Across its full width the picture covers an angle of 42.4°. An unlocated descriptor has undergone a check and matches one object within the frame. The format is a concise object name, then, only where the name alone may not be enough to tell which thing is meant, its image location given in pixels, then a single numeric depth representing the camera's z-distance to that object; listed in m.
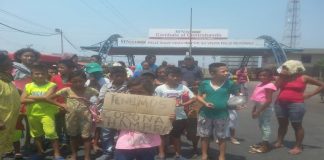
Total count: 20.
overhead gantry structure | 44.09
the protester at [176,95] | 6.33
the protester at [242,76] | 16.20
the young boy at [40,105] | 6.04
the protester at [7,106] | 4.37
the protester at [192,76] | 7.15
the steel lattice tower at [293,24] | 78.31
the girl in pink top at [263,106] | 7.27
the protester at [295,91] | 7.31
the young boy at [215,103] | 6.18
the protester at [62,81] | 6.77
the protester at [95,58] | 10.62
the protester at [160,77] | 7.24
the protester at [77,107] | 6.03
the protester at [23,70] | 6.68
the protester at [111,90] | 6.11
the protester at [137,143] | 4.45
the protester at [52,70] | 7.16
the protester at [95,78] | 6.86
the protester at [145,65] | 9.22
